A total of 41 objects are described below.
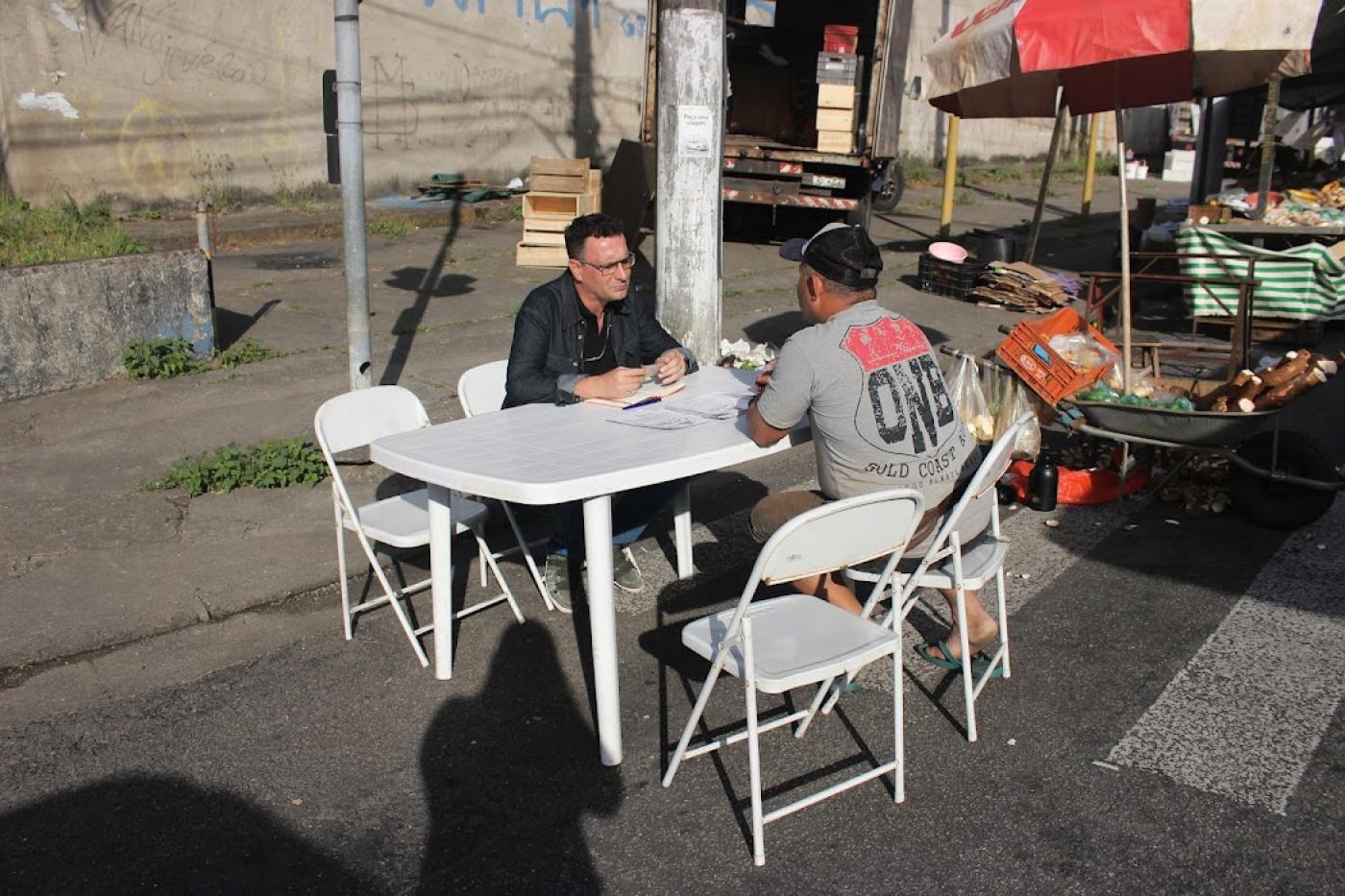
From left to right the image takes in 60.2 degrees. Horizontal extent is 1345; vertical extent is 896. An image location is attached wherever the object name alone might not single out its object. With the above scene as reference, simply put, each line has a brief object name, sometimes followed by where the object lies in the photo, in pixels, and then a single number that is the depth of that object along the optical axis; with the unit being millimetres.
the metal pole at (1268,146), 10877
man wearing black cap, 3518
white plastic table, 3295
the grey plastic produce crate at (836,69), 12984
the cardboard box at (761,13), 15383
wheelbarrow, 5086
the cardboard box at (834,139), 13125
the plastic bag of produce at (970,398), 6191
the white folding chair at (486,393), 4625
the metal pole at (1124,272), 6359
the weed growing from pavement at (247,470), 5676
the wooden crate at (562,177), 11984
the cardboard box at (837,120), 13086
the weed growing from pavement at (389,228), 12891
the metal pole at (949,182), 13680
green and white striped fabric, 9383
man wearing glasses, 4324
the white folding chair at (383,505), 4172
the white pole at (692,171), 6562
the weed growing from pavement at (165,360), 7328
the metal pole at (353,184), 5641
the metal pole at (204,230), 7668
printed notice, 6680
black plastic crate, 10797
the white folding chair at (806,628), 2965
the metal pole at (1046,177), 9125
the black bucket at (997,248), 11594
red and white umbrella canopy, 5621
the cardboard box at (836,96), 13031
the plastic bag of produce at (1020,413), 5984
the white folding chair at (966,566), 3465
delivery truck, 12688
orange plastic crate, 5645
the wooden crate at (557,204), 11773
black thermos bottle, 5645
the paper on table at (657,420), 3912
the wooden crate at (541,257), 11578
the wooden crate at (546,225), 11570
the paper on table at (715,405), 4059
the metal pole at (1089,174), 16844
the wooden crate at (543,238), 11594
